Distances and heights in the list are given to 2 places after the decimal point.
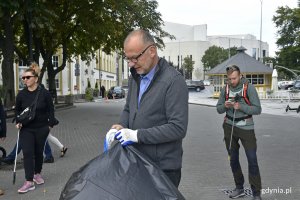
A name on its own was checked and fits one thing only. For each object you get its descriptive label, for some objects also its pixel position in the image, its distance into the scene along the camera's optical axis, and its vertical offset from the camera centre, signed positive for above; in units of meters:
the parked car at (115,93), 52.99 -1.34
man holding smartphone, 5.59 -0.45
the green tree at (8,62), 21.41 +0.96
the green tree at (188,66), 111.44 +3.95
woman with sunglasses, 6.31 -0.60
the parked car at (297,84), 43.55 -0.28
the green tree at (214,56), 109.31 +6.30
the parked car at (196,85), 71.88 -0.53
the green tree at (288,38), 50.76 +5.23
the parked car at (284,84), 71.80 -0.45
